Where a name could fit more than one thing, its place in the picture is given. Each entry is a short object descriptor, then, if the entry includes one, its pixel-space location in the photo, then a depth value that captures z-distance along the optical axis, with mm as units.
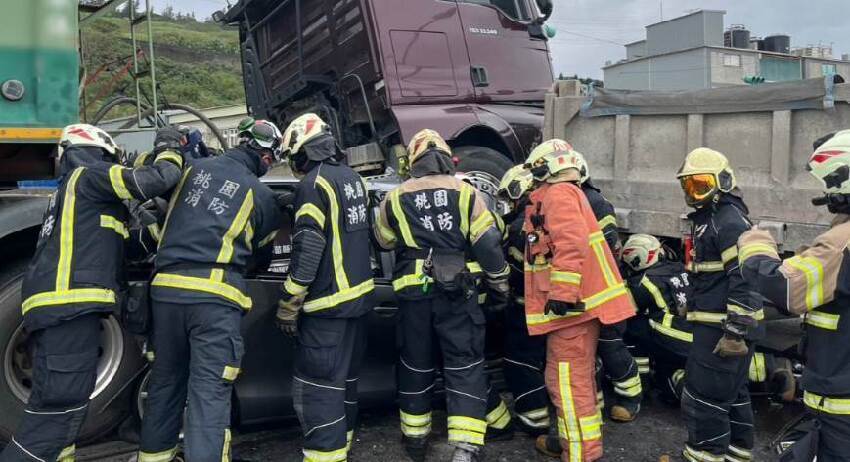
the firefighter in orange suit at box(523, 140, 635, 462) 3543
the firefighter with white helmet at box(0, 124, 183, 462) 3117
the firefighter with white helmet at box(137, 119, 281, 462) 3217
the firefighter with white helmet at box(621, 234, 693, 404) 4328
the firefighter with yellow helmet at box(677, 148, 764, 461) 3336
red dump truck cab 6488
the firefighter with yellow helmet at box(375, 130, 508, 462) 3744
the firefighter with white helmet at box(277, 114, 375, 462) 3463
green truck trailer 3502
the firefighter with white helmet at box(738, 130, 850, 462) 2492
